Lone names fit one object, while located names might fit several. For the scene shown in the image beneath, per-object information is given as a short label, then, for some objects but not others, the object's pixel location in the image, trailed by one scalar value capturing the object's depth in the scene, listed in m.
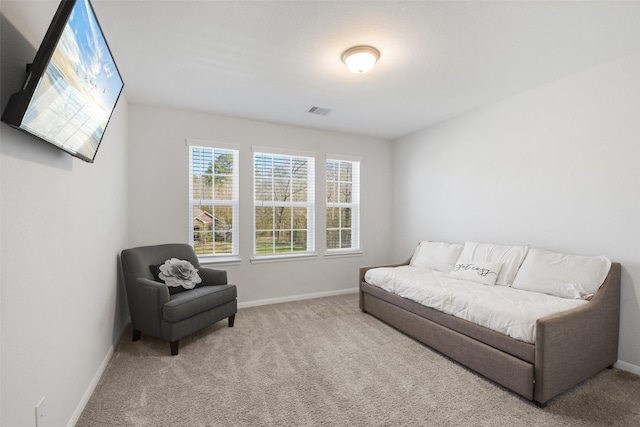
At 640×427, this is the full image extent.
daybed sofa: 2.00
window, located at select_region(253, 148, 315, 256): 4.21
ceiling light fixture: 2.31
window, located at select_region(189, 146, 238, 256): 3.87
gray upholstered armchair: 2.64
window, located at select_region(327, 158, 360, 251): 4.75
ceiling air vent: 3.71
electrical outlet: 1.36
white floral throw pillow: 3.02
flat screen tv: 1.10
